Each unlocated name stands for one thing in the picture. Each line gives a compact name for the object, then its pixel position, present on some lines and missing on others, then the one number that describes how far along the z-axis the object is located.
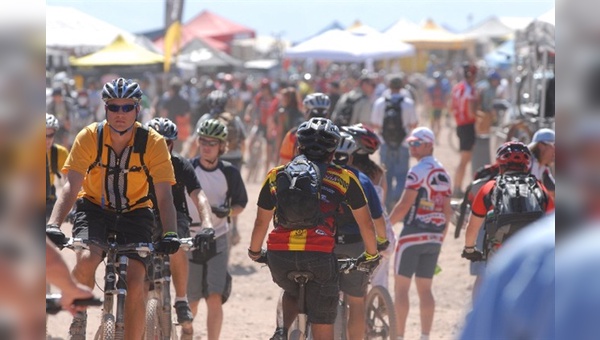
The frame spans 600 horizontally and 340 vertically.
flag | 60.44
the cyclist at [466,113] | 36.22
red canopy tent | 107.86
